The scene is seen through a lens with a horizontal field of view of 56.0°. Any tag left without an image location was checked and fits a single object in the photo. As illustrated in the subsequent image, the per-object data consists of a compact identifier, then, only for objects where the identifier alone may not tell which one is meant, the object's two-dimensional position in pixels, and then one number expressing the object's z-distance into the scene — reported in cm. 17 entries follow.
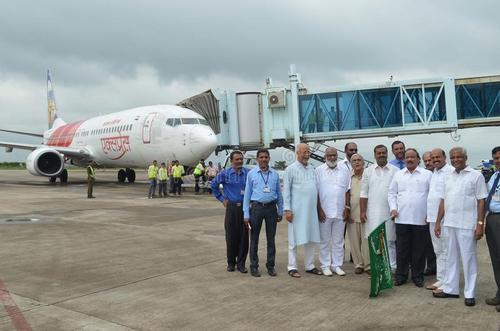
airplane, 1927
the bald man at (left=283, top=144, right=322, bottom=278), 616
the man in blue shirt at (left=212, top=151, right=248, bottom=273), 645
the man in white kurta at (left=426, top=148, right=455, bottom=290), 529
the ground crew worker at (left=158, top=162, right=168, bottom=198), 1850
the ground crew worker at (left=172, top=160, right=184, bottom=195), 1886
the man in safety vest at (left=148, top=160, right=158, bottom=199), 1806
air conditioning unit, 2245
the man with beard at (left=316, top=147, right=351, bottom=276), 628
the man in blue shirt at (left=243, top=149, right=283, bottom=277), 620
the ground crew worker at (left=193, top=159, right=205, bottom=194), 1973
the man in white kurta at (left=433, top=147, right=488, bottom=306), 474
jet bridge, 2091
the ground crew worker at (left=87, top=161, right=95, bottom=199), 1767
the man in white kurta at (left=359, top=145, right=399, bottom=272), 596
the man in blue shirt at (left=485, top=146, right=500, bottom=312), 459
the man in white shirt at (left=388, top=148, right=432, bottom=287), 553
